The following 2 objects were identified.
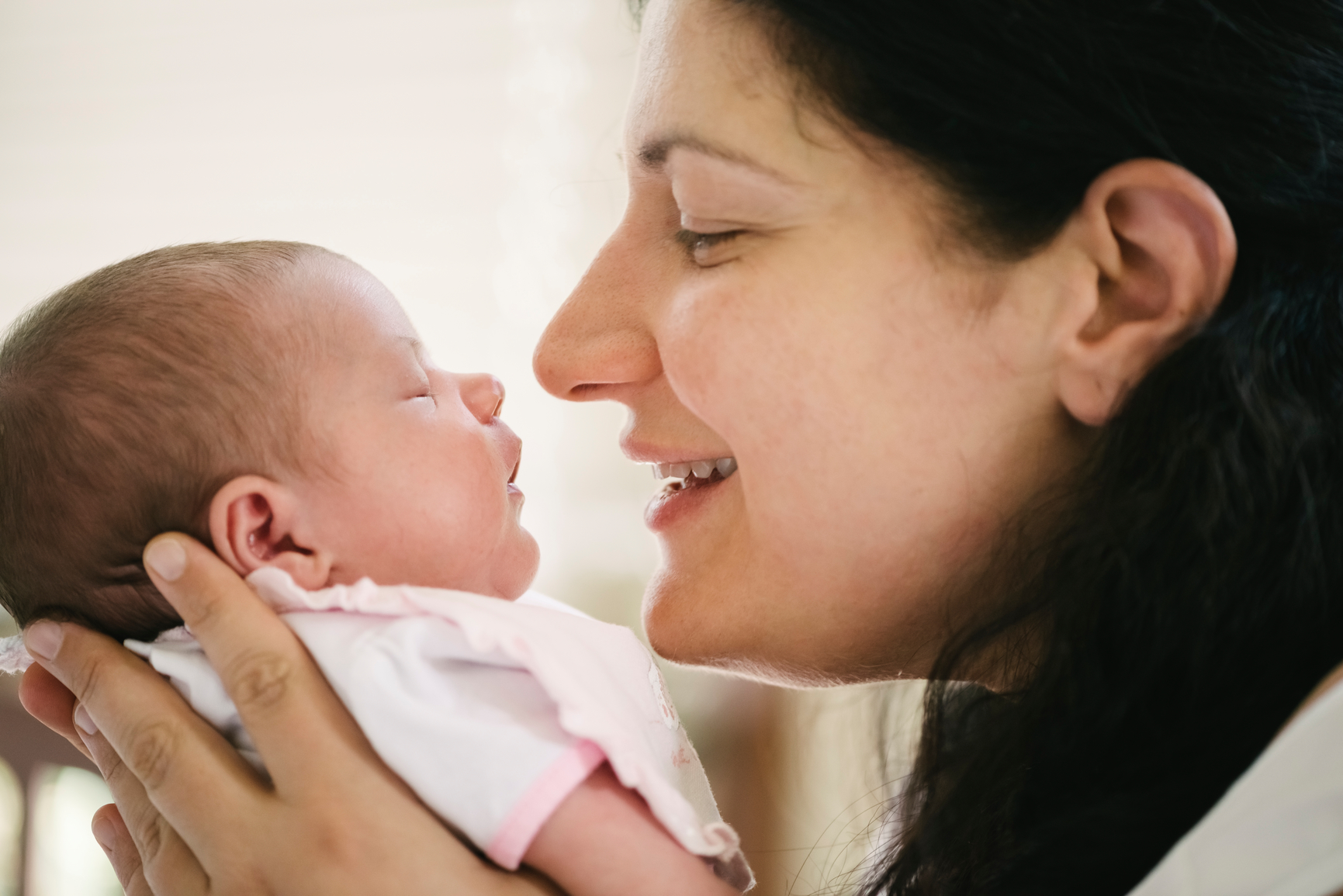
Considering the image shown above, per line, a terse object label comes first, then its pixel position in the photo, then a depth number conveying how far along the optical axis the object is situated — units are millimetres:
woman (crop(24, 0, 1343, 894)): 532
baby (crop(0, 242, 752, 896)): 543
